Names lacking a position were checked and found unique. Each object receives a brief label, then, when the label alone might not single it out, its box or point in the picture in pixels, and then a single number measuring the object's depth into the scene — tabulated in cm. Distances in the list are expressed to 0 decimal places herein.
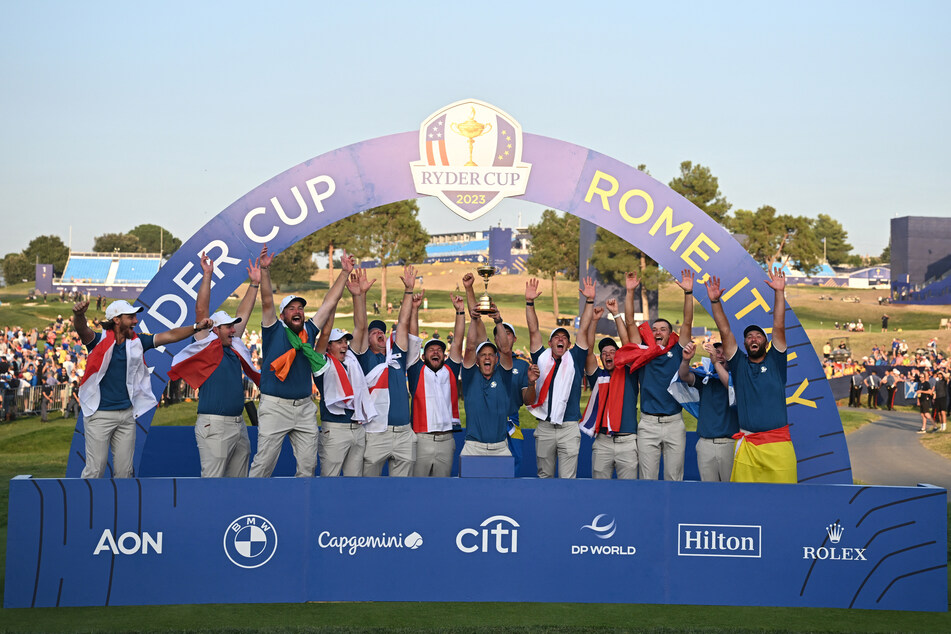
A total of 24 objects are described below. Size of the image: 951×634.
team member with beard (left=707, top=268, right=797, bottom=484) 761
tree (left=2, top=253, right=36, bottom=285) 8744
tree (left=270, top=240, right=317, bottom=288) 6838
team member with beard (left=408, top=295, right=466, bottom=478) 854
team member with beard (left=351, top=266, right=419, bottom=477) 855
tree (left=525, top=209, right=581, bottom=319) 5297
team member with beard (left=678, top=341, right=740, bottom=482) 813
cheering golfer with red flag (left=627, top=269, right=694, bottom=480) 840
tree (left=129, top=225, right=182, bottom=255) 11775
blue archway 930
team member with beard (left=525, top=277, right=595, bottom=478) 866
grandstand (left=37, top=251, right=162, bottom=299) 6612
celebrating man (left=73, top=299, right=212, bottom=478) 774
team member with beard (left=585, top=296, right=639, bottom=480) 840
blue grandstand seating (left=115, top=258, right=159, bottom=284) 7047
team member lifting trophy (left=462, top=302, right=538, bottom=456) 802
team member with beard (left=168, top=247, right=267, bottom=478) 786
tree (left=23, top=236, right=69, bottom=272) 9000
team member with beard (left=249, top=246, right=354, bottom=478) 784
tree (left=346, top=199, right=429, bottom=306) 5328
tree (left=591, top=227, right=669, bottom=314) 4341
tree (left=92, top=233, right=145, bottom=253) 9731
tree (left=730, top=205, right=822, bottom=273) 5591
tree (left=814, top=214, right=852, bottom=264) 11494
